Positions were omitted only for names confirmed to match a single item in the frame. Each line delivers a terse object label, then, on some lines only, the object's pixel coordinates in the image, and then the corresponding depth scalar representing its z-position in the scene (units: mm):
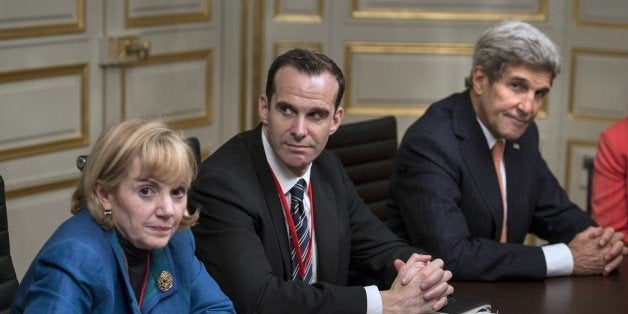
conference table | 5123
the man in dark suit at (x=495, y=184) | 5826
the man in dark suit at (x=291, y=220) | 4894
